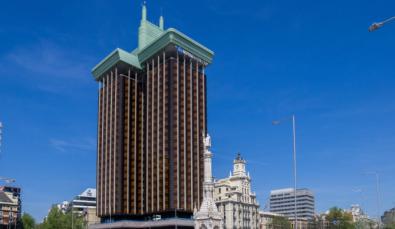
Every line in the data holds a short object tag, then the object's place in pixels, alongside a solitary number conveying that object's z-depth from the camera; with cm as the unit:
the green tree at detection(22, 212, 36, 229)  17738
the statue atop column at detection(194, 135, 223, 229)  8388
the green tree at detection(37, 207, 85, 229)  15962
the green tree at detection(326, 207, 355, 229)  17012
